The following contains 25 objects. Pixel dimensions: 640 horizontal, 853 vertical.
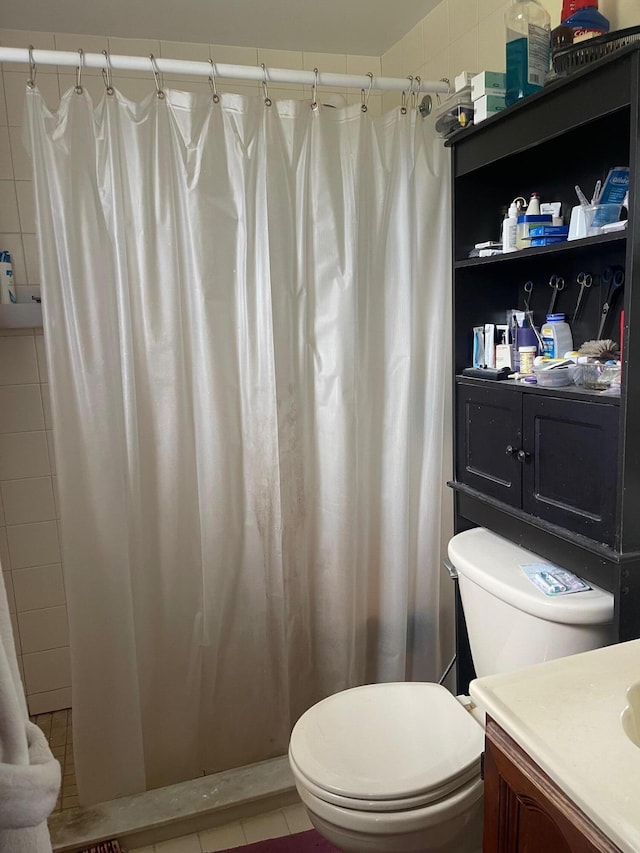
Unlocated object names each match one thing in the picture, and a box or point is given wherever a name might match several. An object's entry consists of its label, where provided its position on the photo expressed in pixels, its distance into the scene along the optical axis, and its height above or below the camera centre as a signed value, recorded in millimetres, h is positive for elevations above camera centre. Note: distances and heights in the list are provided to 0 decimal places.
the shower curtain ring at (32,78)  1490 +598
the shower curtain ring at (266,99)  1661 +583
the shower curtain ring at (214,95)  1601 +582
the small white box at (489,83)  1472 +538
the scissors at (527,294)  1677 +70
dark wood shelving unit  1195 -83
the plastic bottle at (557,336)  1482 -36
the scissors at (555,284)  1565 +87
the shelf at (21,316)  2027 +74
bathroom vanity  799 -572
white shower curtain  1611 -202
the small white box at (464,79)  1563 +583
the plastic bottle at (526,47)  1374 +582
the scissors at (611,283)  1397 +75
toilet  1289 -888
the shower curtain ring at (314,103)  1694 +581
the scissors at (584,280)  1477 +88
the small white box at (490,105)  1483 +491
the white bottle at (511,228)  1501 +214
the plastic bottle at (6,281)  2070 +187
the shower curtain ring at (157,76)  1527 +610
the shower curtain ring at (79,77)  1509 +599
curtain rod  1474 +631
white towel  724 -501
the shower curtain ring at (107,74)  1522 +620
